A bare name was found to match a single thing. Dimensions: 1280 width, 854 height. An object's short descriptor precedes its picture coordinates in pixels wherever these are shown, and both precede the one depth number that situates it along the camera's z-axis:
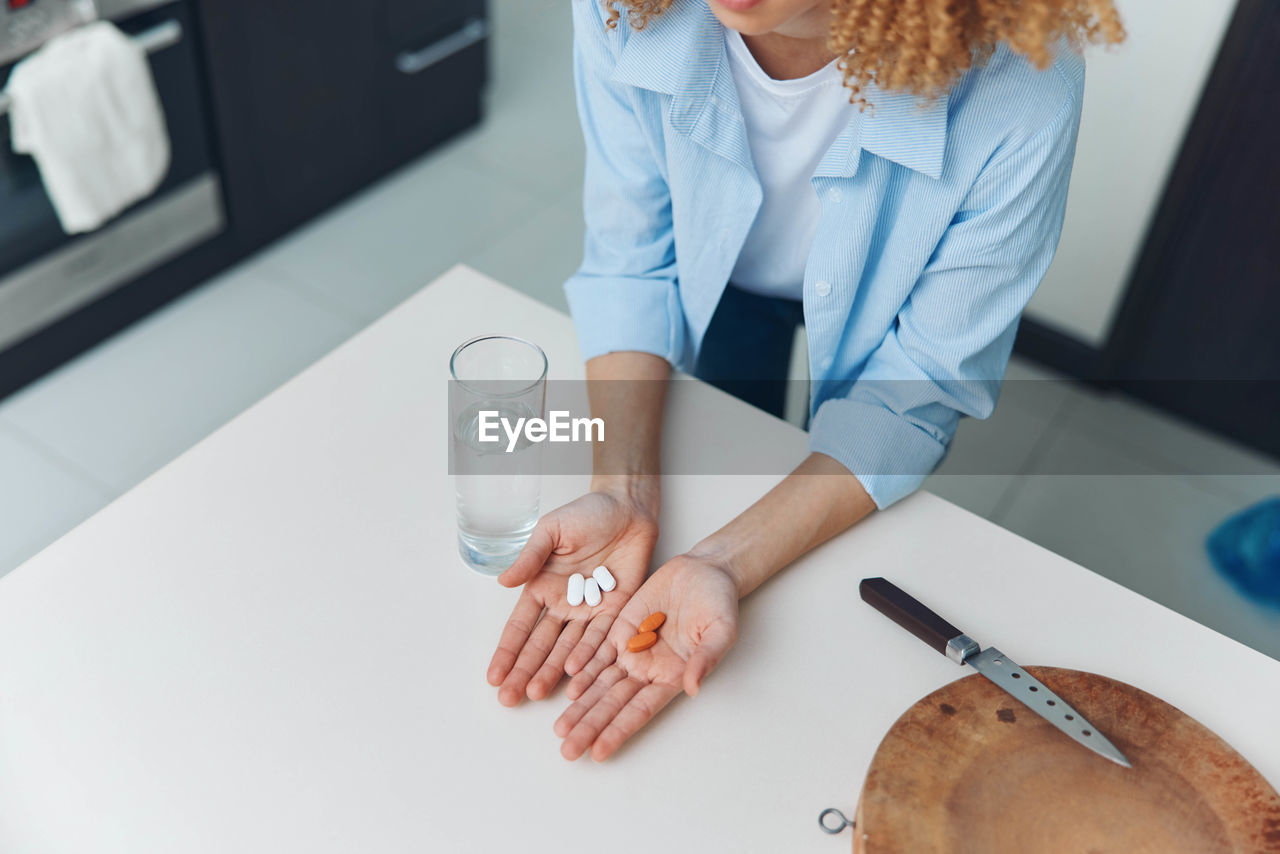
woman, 0.84
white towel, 1.78
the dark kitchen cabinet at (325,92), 2.14
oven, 1.79
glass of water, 0.85
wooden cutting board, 0.69
